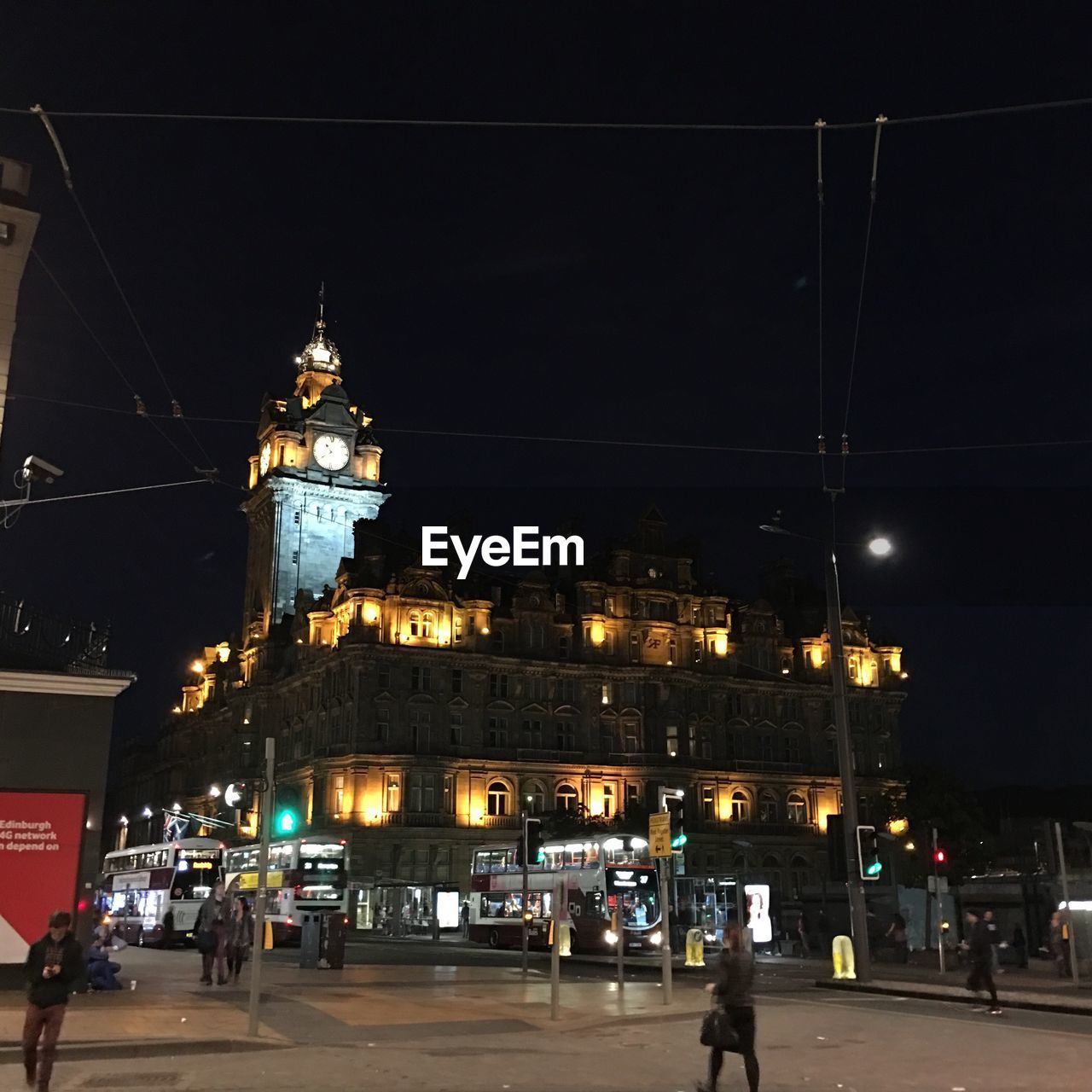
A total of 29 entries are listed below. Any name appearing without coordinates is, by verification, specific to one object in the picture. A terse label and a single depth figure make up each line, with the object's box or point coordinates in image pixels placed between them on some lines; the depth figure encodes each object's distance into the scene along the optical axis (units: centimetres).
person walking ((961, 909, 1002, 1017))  2127
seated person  2197
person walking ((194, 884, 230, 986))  2416
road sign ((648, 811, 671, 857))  2239
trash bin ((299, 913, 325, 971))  3005
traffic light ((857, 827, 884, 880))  2642
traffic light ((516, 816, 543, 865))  2795
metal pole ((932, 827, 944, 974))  2949
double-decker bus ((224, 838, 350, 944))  4328
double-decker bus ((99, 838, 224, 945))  4547
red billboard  2050
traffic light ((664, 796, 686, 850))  2309
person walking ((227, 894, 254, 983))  2512
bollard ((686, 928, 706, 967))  3450
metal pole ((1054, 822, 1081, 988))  2379
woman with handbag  1145
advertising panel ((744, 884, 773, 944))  4234
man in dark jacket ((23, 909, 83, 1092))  1139
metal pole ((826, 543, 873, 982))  2637
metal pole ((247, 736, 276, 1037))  1570
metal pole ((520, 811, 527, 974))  2814
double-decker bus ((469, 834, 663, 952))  4112
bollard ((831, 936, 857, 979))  2773
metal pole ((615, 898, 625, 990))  2375
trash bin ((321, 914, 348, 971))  2967
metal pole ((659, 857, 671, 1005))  2138
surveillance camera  2255
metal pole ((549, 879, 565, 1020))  1852
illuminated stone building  7350
